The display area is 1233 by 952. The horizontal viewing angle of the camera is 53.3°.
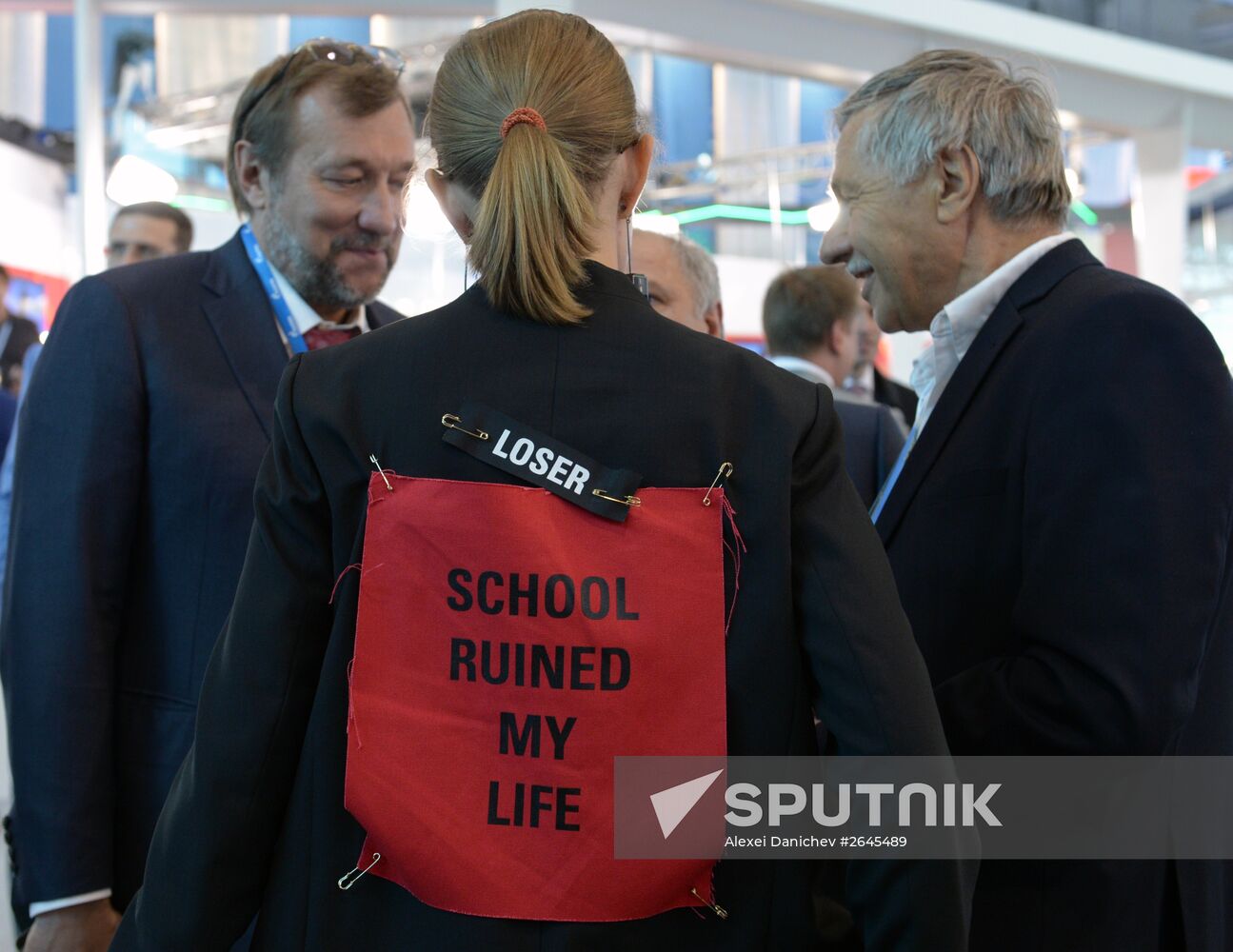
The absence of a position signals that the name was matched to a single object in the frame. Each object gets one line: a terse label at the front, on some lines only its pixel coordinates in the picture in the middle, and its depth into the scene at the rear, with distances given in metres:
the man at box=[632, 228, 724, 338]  2.66
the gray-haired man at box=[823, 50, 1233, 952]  1.40
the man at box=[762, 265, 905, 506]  3.88
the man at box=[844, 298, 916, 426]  4.25
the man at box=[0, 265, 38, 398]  6.16
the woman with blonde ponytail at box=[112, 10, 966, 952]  1.11
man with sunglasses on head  1.68
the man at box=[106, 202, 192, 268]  4.10
